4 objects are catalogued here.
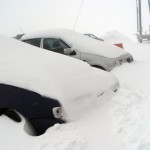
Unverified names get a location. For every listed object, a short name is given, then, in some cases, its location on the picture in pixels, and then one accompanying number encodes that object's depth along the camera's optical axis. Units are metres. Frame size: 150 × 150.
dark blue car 1.98
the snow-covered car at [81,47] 4.13
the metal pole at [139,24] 11.72
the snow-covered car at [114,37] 15.33
